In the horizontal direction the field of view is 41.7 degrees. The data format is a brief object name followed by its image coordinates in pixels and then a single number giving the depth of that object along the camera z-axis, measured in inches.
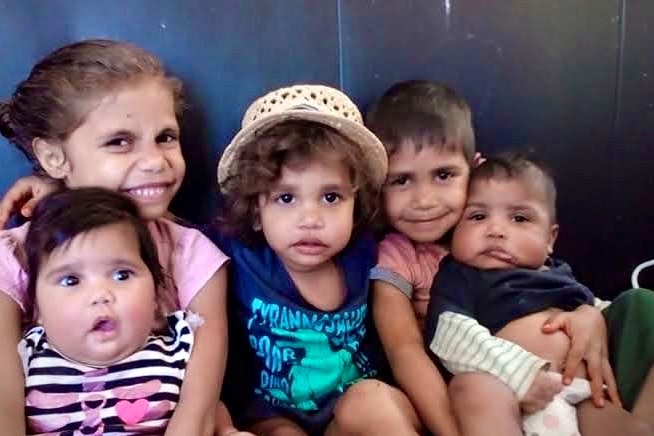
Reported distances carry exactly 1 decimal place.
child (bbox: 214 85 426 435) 47.6
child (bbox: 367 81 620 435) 51.9
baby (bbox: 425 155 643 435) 46.8
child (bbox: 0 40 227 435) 46.3
